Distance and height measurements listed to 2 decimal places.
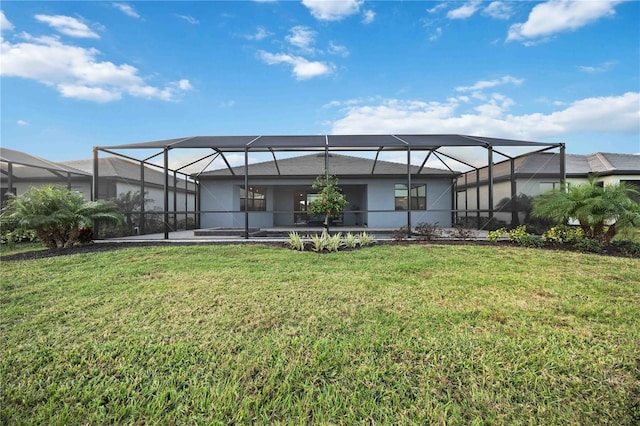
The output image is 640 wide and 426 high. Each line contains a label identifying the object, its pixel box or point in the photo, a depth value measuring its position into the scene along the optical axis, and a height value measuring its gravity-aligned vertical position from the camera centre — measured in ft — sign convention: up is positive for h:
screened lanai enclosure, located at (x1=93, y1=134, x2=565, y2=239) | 32.12 +5.68
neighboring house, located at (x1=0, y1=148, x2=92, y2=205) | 34.53 +5.51
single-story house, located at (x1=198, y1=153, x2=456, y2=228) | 46.26 +4.11
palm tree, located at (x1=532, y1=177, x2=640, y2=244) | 23.27 +0.15
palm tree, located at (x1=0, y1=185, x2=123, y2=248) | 23.99 -0.04
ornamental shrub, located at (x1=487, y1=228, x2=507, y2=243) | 27.58 -2.51
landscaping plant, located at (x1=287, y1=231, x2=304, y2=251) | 23.84 -2.66
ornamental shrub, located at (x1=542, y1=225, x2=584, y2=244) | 25.08 -2.23
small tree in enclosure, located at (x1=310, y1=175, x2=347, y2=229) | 27.55 +0.88
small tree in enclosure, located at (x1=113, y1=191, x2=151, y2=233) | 34.12 +1.30
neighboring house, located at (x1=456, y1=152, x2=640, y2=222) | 33.94 +5.35
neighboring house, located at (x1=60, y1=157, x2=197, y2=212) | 38.29 +4.43
